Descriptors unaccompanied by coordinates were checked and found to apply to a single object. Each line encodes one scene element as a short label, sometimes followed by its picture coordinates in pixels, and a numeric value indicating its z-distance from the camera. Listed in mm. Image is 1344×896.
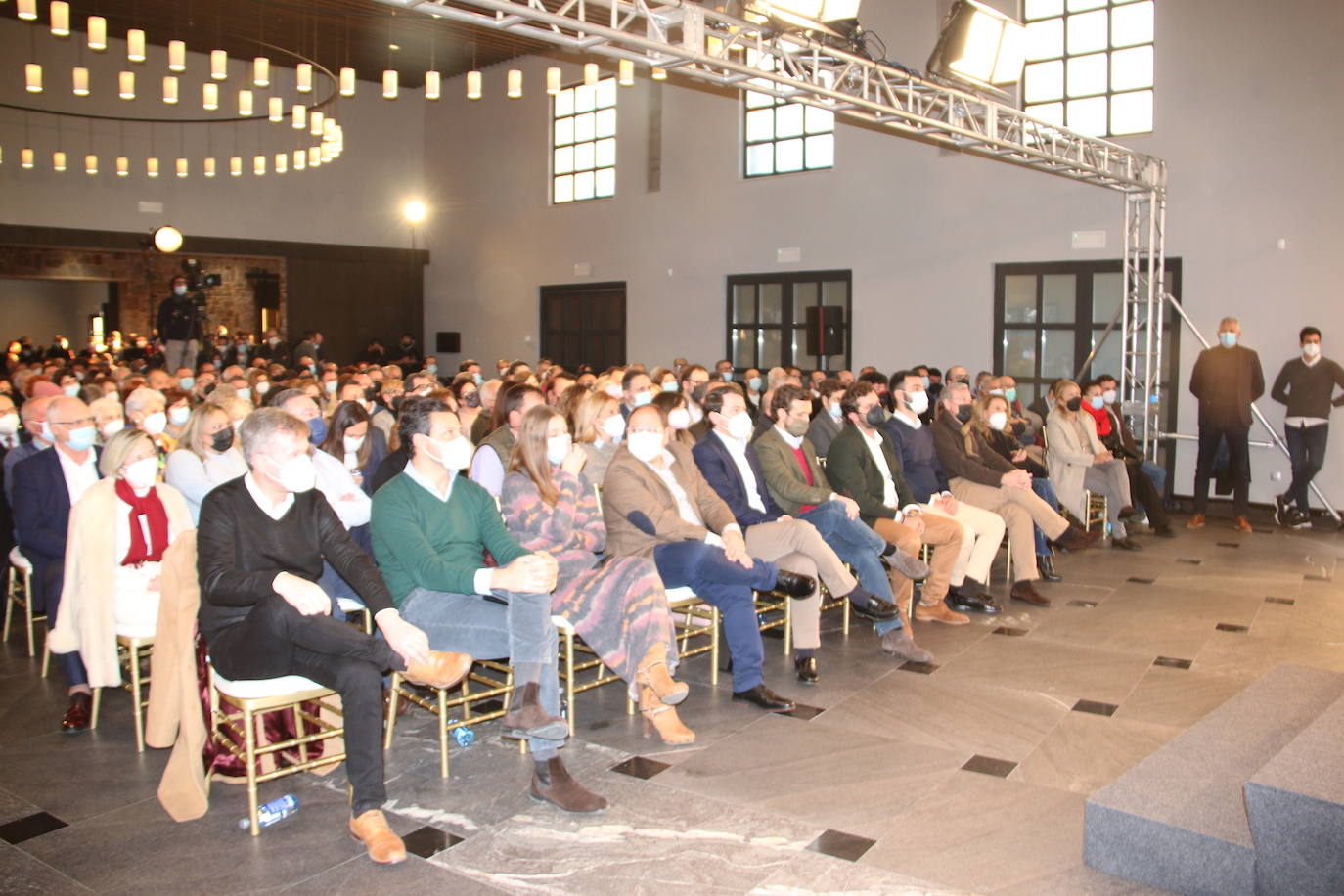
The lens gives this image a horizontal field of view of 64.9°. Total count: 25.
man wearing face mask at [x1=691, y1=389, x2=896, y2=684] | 4680
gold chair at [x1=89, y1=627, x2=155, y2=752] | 3721
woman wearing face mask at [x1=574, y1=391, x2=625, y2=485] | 4617
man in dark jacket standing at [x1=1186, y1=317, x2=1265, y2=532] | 8867
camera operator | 12406
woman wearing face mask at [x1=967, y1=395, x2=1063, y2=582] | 6769
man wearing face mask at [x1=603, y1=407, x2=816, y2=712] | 4293
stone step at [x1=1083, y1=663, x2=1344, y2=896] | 2789
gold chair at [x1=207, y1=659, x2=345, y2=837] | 3109
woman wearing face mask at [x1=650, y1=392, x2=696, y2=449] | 5059
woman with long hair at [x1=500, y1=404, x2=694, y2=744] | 3854
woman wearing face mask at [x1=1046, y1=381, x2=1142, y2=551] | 7344
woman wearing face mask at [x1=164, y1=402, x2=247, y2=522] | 4234
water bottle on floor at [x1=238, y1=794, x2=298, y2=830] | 3215
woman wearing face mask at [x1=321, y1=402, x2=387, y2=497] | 4809
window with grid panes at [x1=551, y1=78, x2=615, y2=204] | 14617
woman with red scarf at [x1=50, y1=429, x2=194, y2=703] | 3764
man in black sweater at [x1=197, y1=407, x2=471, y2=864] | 3053
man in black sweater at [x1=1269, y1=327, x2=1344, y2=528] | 8641
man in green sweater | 3373
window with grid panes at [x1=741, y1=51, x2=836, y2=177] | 12195
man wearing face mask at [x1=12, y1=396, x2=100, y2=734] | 4270
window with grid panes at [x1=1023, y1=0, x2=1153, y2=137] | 9883
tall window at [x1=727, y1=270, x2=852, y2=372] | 12008
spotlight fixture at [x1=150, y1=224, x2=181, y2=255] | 14547
